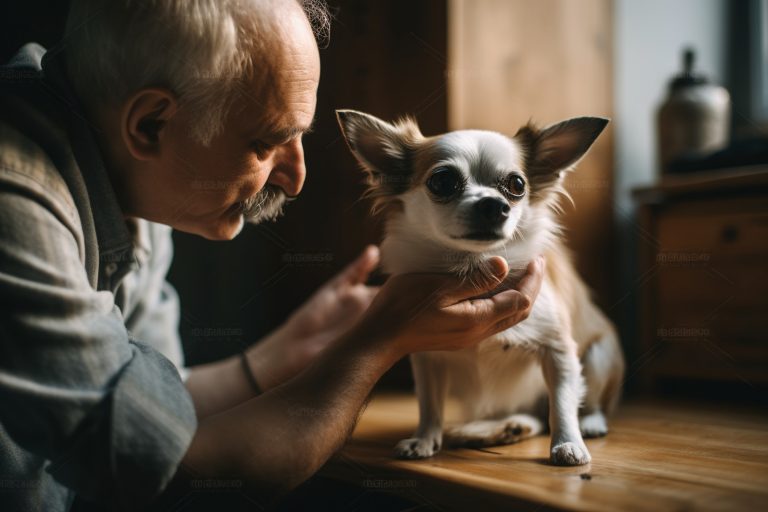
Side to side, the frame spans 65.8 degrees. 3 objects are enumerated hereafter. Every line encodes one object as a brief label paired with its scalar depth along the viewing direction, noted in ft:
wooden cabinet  4.90
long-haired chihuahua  3.20
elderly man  2.24
